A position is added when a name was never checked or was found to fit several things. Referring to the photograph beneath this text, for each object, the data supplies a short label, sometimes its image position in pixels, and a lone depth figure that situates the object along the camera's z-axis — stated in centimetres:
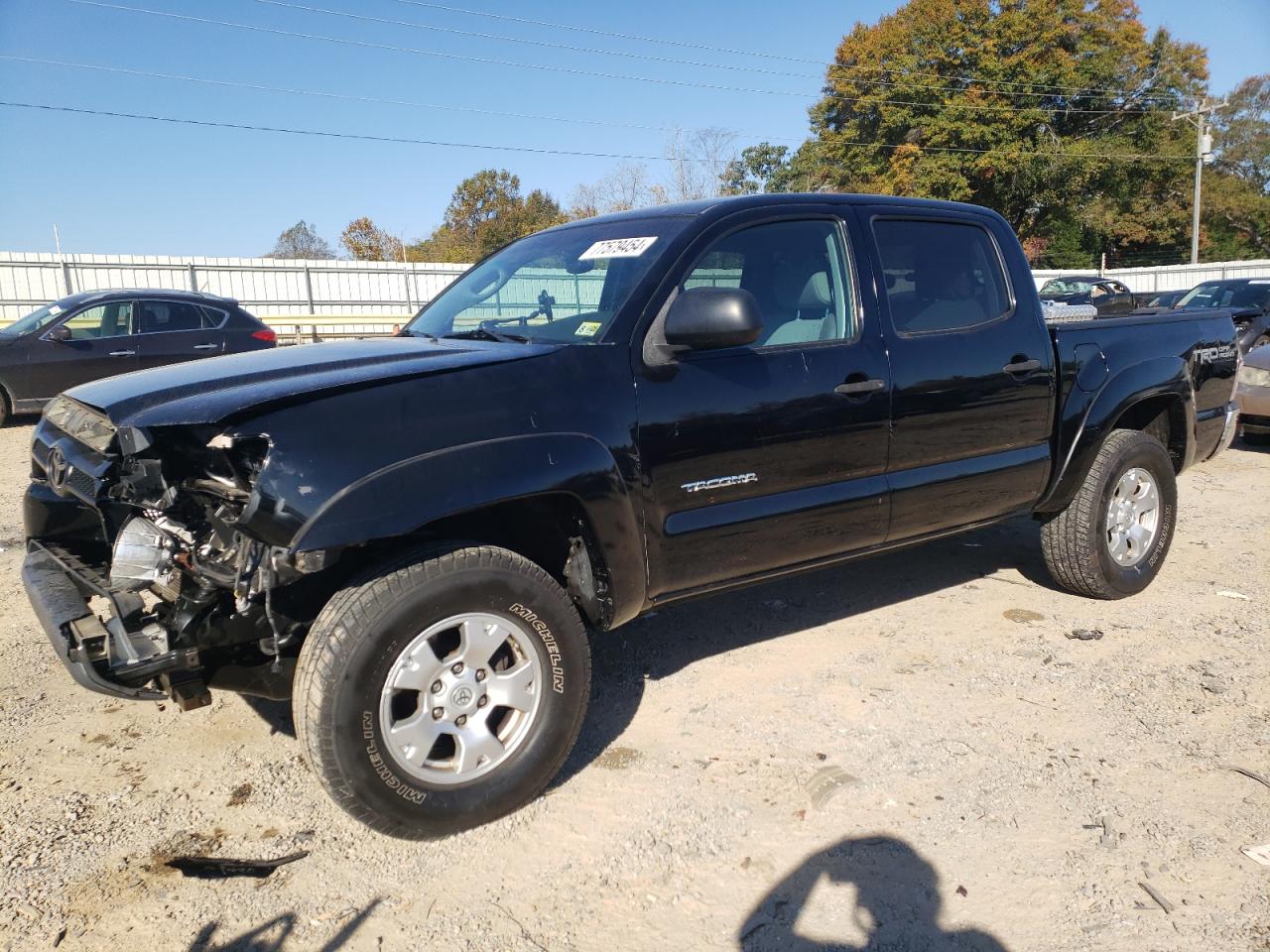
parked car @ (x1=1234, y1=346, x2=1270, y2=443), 888
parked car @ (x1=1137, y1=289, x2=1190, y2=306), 1844
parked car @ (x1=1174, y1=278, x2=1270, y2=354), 1325
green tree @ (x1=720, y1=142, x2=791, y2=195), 4331
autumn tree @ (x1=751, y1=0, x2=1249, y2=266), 3688
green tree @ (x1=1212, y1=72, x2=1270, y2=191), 5434
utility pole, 3500
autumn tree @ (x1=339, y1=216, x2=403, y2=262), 5456
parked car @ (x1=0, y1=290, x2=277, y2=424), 1033
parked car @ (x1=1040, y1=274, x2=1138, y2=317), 2339
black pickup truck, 251
